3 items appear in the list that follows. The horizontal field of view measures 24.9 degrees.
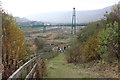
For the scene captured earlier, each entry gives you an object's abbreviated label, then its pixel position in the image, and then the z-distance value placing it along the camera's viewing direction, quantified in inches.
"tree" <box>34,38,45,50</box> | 1875.0
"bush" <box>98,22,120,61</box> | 742.9
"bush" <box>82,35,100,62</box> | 995.3
